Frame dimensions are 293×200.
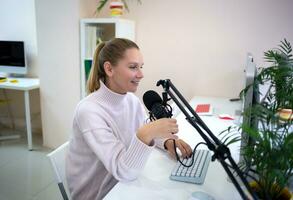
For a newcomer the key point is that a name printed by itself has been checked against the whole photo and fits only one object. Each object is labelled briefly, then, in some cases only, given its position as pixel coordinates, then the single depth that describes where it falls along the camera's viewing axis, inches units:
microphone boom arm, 25.8
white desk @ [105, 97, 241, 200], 39.4
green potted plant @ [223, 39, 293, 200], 29.4
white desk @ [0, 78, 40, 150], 116.9
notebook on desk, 87.1
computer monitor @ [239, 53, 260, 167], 35.5
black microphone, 44.0
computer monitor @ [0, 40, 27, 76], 133.8
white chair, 50.5
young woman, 42.5
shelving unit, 105.2
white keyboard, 44.0
